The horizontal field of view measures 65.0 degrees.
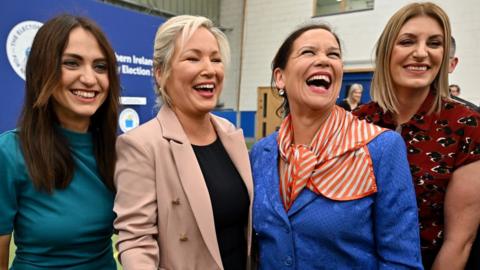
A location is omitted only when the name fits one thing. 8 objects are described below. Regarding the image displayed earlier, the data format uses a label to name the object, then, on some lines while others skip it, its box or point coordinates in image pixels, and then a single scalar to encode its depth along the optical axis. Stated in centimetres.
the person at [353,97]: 629
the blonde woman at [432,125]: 129
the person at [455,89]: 630
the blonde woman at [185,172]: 122
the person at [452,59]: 148
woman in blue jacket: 118
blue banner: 343
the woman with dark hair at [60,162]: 133
